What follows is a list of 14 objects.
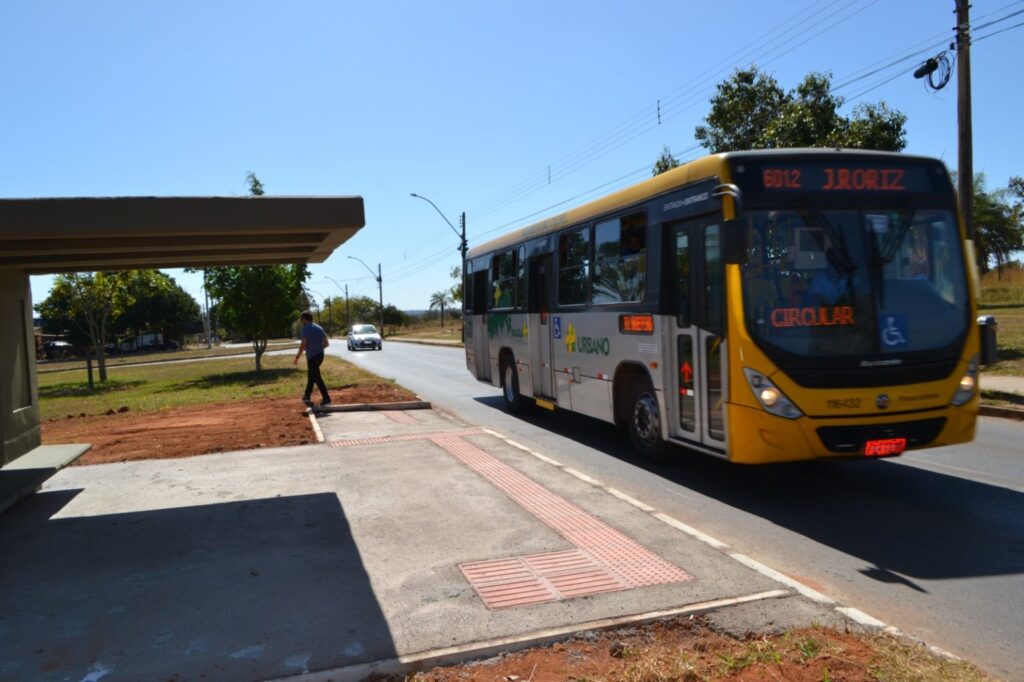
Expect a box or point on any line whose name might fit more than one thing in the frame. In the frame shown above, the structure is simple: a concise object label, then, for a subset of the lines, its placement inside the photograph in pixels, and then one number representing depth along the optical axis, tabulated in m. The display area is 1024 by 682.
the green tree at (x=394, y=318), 104.12
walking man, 14.77
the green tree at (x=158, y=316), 80.62
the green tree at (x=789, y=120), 18.27
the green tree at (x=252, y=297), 28.31
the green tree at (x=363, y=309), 117.94
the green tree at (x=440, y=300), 116.06
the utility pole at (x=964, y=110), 14.02
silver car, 46.25
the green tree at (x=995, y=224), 48.22
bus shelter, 5.95
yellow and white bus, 6.43
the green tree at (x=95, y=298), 26.86
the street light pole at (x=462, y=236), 45.09
